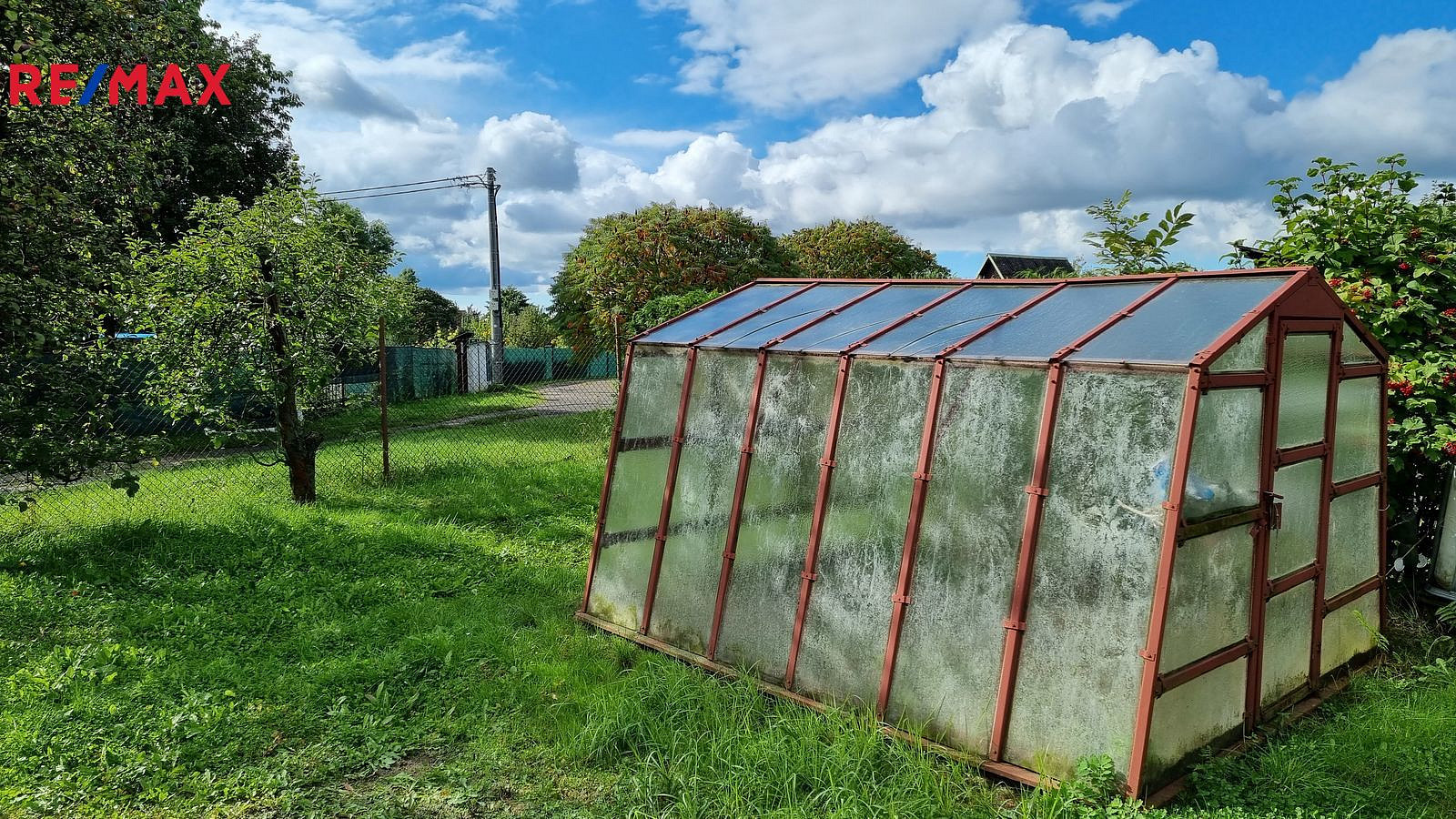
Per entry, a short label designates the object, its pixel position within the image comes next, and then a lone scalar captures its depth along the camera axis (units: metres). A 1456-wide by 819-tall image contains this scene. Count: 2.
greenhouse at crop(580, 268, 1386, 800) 4.02
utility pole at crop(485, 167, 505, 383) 25.03
